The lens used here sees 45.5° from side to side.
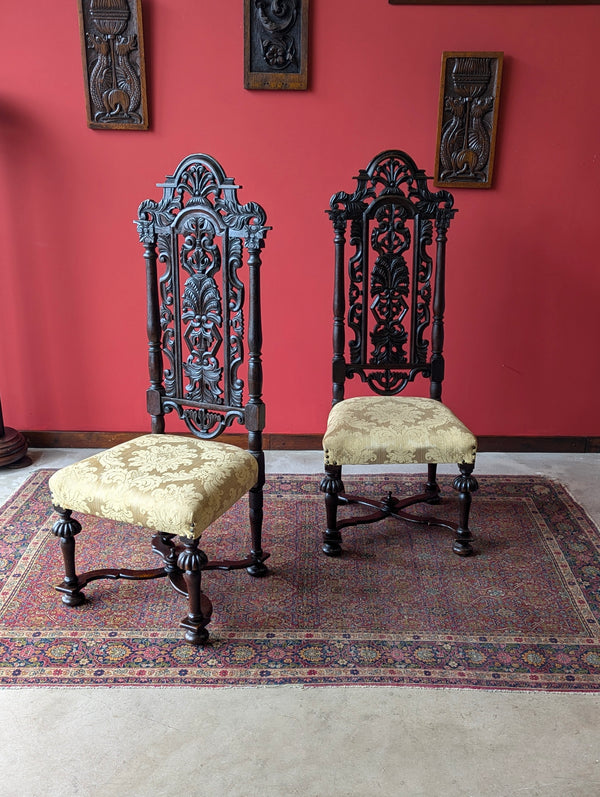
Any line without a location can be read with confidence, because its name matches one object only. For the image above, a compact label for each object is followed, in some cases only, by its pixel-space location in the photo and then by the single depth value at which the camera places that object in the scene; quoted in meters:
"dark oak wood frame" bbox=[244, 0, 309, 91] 3.25
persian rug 2.07
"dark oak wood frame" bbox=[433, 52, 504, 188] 3.25
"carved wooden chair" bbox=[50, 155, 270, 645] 2.12
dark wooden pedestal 3.41
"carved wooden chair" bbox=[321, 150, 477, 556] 2.58
